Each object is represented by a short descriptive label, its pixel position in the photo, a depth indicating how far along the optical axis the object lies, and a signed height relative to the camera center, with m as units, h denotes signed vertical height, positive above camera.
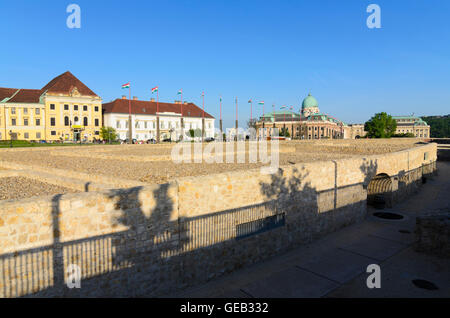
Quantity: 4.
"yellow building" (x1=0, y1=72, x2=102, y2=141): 58.69 +6.88
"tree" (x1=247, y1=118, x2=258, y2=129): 89.22 +6.38
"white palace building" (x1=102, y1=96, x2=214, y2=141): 71.94 +6.88
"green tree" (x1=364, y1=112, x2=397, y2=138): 88.44 +5.47
